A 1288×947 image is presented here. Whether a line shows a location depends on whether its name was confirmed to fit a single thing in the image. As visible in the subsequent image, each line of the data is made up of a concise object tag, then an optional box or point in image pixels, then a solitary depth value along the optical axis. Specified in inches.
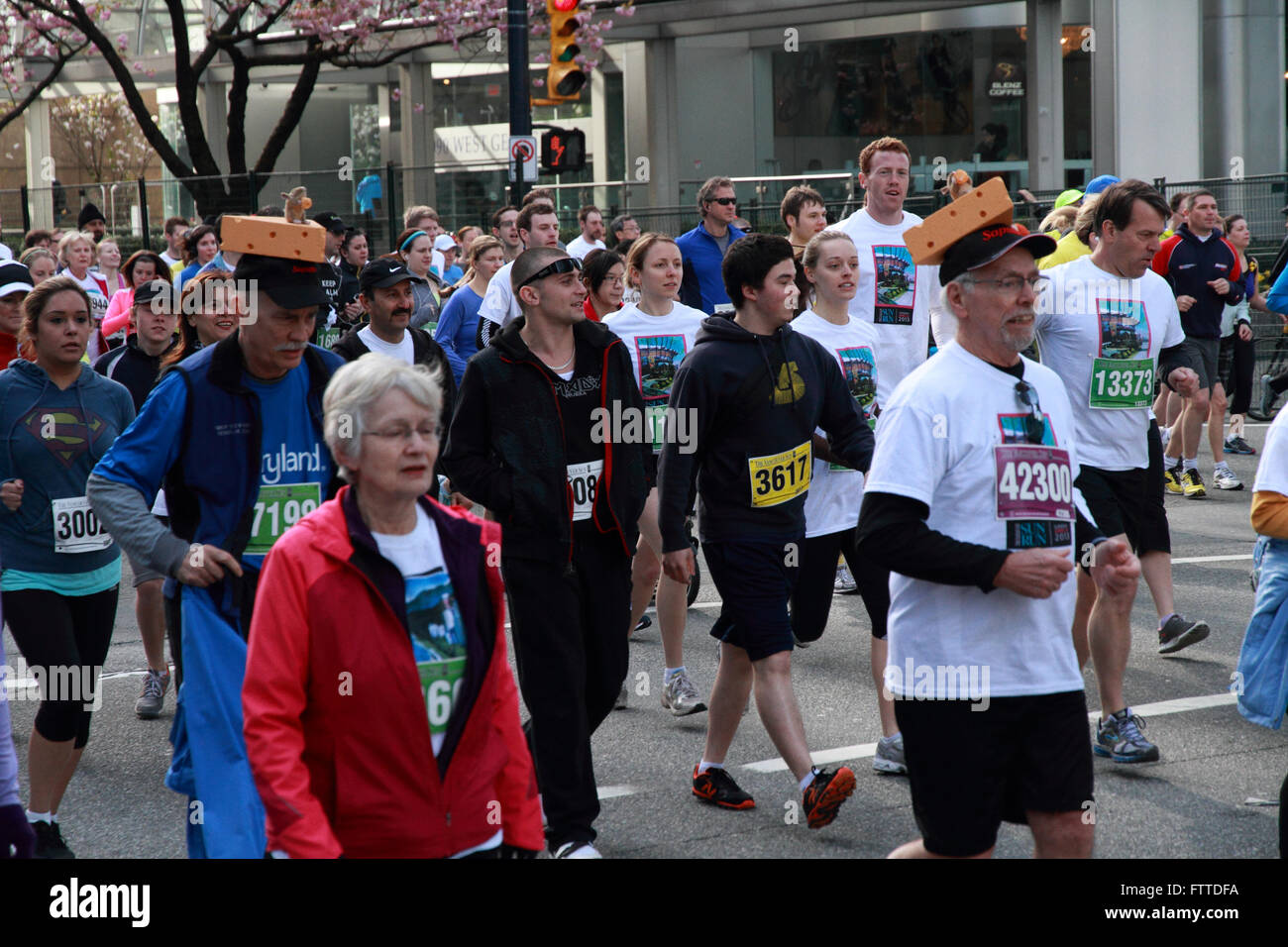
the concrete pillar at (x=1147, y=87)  952.3
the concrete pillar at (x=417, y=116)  1347.2
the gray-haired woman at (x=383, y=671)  121.9
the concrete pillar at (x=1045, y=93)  1069.8
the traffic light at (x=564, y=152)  663.1
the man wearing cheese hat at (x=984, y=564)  143.1
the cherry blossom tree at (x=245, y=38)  925.2
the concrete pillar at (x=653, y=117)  1238.9
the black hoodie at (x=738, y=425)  219.3
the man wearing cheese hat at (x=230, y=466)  161.3
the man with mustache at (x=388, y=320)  282.2
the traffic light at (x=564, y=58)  594.2
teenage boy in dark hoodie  216.7
